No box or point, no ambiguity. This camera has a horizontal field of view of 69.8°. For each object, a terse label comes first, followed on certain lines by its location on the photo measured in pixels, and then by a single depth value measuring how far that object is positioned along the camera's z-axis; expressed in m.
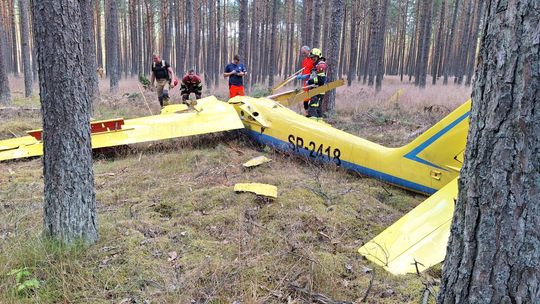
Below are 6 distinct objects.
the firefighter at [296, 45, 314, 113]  10.50
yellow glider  3.54
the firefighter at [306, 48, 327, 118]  9.73
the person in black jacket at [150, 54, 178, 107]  12.40
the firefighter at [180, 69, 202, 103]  12.29
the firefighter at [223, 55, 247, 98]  12.04
